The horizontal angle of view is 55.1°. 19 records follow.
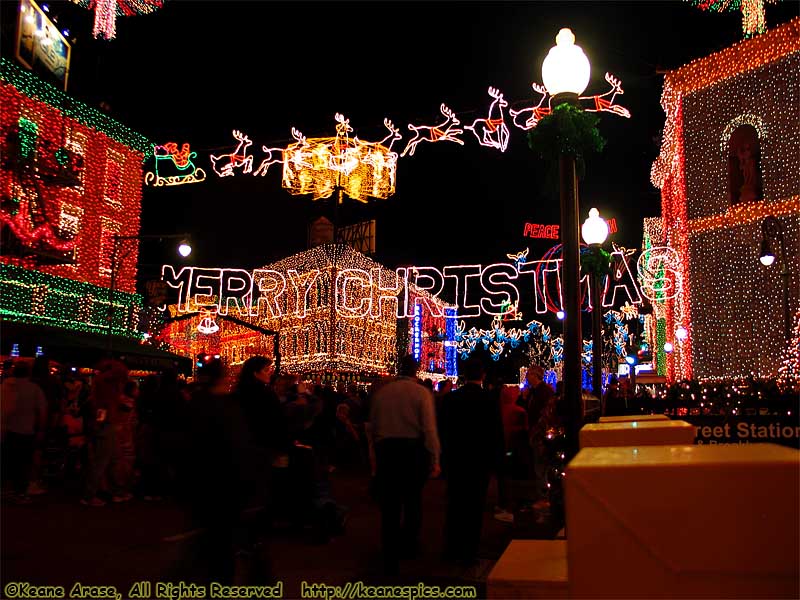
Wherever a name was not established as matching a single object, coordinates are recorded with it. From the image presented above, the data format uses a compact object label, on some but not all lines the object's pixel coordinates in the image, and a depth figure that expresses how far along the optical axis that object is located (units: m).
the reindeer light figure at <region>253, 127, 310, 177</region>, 21.66
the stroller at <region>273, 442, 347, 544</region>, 8.39
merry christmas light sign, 22.95
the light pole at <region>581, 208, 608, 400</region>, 12.54
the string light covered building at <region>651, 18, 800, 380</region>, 16.98
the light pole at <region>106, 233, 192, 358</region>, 19.91
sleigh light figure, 22.22
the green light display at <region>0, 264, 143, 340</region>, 18.20
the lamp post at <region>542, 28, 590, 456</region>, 7.68
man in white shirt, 7.12
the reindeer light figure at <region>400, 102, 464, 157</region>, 18.89
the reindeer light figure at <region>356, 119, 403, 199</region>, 25.70
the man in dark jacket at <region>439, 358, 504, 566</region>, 7.45
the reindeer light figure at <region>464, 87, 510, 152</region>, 18.22
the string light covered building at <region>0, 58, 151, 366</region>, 17.47
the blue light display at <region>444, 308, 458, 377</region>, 52.28
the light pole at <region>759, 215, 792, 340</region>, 14.22
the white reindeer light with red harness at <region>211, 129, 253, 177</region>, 21.60
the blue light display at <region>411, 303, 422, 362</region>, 44.31
